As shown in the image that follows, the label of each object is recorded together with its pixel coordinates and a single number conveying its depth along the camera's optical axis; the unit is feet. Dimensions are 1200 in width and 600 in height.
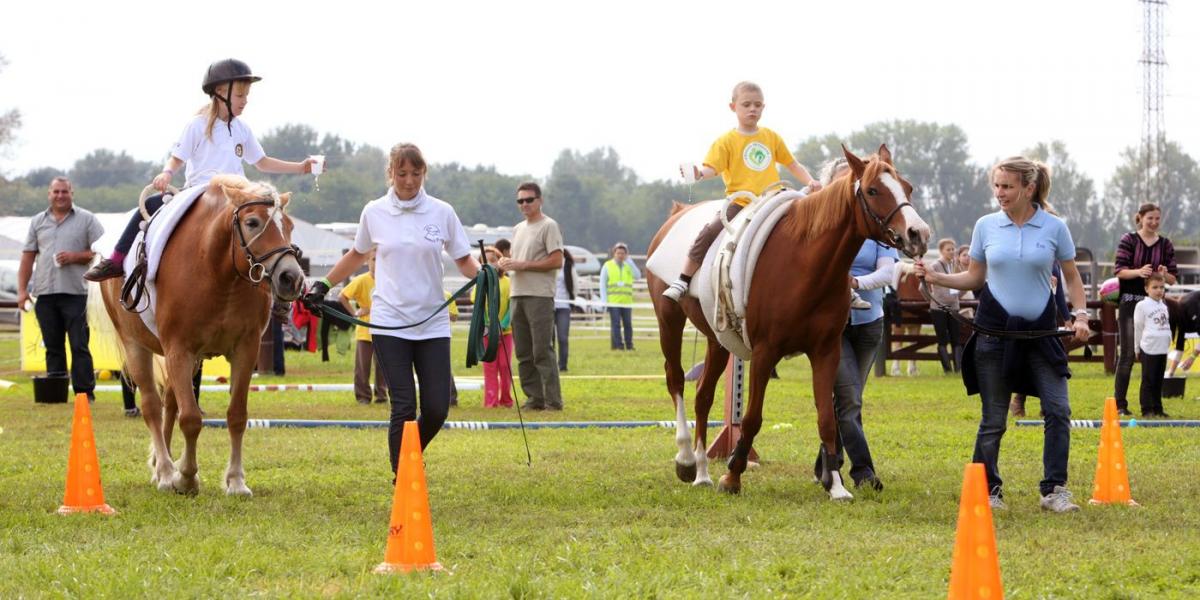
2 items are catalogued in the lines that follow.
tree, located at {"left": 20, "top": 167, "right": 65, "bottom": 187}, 417.28
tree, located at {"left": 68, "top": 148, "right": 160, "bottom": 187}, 464.24
